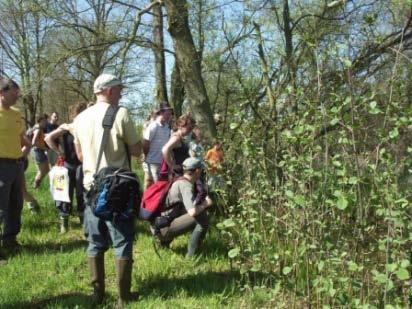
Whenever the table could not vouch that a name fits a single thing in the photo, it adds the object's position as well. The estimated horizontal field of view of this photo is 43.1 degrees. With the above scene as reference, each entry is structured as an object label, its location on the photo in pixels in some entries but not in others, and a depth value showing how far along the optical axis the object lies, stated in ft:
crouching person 17.54
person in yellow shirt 17.37
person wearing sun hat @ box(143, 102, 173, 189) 23.89
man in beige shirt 13.55
